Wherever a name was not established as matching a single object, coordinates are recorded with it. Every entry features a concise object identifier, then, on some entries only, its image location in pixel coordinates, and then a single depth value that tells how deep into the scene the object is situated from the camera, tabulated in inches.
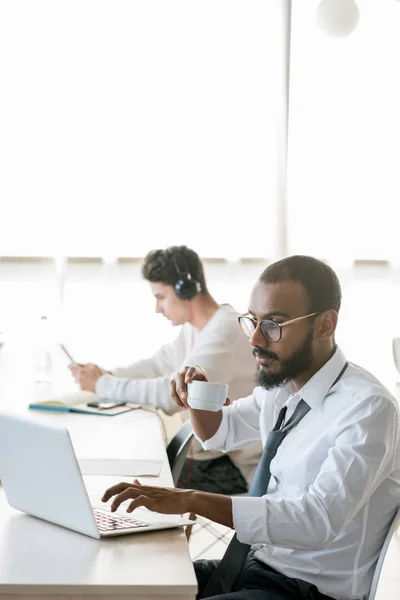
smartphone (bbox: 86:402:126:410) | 111.2
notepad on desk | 107.5
